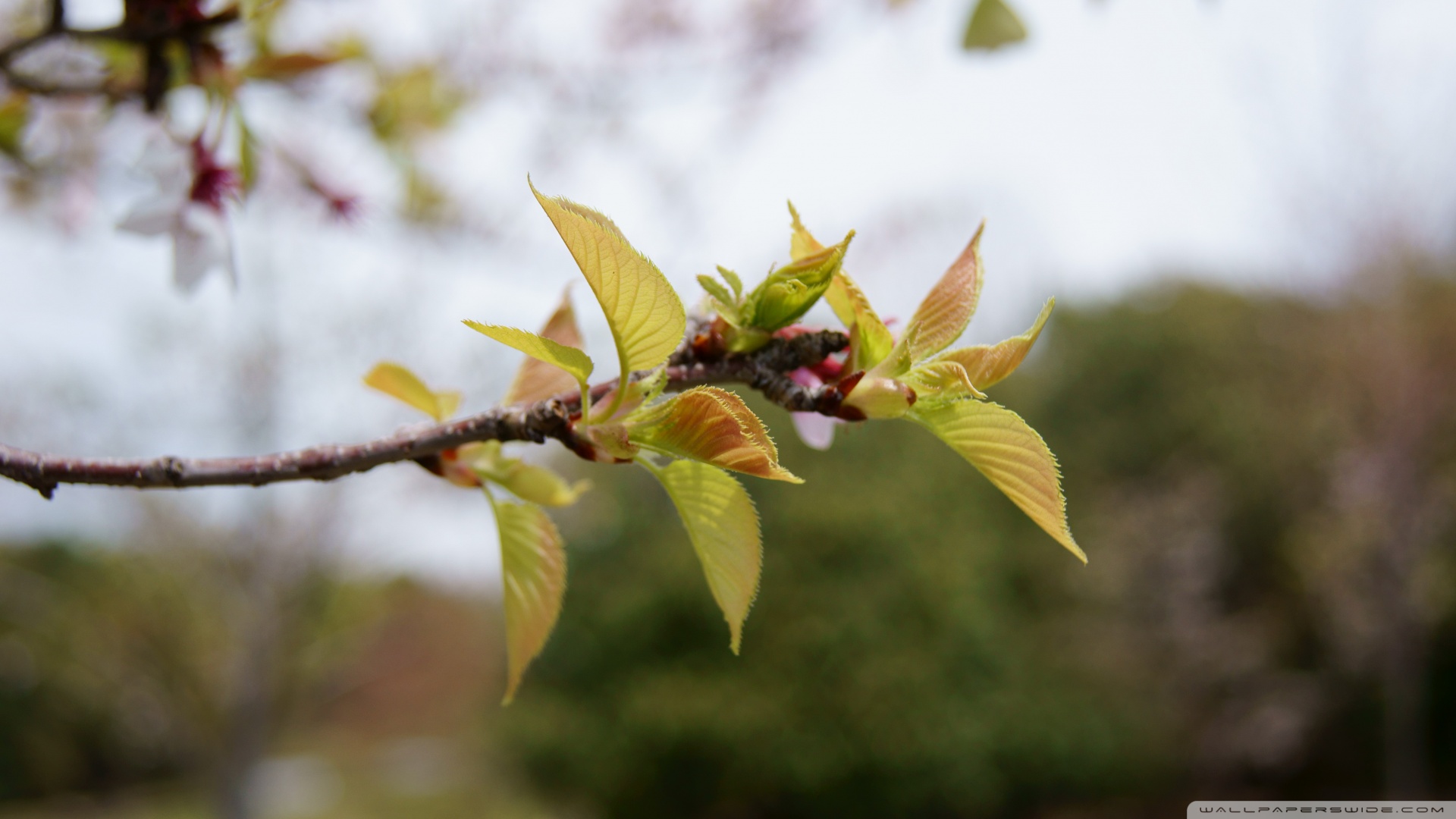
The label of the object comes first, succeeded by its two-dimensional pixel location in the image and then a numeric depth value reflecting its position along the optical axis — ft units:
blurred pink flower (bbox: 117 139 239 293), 1.38
